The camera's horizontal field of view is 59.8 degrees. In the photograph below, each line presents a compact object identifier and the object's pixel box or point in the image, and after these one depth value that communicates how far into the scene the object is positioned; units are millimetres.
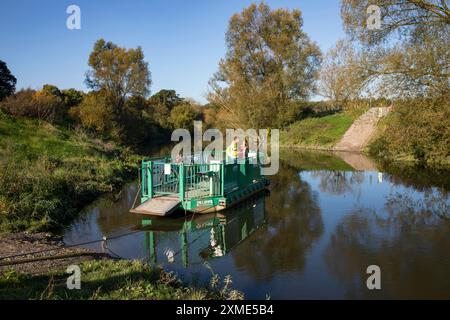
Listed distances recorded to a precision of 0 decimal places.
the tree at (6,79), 39528
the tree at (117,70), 42344
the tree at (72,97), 44900
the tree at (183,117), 60938
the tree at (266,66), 40438
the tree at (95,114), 33156
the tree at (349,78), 13984
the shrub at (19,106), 25562
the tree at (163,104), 61831
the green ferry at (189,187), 13156
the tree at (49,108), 27297
